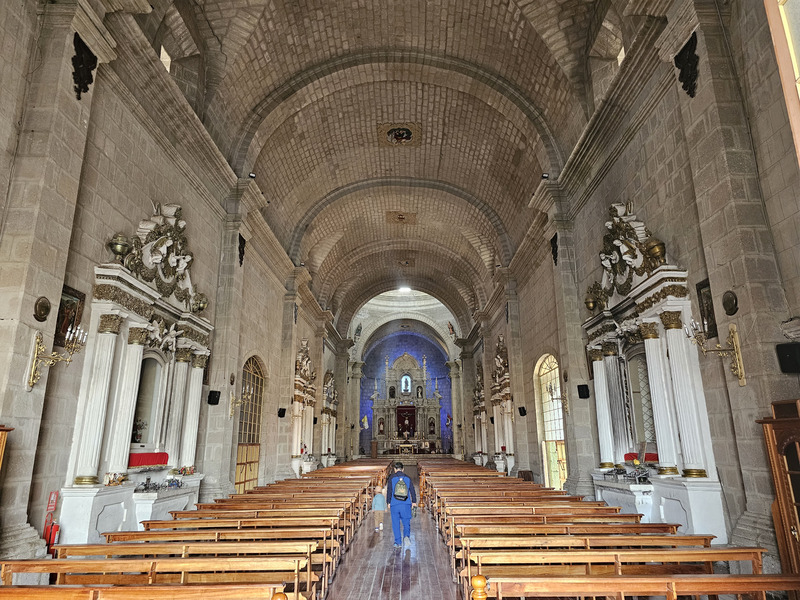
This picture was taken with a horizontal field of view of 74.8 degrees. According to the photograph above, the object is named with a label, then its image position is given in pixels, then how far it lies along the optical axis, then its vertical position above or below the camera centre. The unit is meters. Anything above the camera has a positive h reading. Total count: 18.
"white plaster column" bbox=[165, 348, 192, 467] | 8.67 +0.76
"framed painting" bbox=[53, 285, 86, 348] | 5.81 +1.57
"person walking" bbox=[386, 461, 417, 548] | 8.12 -0.85
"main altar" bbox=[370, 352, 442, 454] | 36.36 +2.83
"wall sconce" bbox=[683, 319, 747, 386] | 5.25 +0.96
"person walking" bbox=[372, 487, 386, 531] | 10.34 -1.03
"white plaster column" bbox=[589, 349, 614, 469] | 9.23 +0.61
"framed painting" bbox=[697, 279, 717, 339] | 5.95 +1.55
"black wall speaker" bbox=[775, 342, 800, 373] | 4.85 +0.81
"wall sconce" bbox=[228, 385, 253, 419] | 10.66 +1.15
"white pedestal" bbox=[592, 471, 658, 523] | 7.30 -0.68
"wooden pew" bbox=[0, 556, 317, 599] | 3.87 -0.85
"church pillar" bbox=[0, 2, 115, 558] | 4.94 +2.34
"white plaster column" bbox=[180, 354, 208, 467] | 9.09 +0.70
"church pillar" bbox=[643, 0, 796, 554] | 5.04 +2.13
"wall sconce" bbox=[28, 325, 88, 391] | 5.16 +0.95
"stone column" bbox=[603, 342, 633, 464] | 8.75 +0.76
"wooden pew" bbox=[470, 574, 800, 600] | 3.28 -0.83
